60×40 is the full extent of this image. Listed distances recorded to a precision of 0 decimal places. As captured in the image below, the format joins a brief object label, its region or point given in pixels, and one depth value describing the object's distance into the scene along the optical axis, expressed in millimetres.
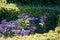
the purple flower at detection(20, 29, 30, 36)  10339
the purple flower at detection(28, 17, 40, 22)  11290
